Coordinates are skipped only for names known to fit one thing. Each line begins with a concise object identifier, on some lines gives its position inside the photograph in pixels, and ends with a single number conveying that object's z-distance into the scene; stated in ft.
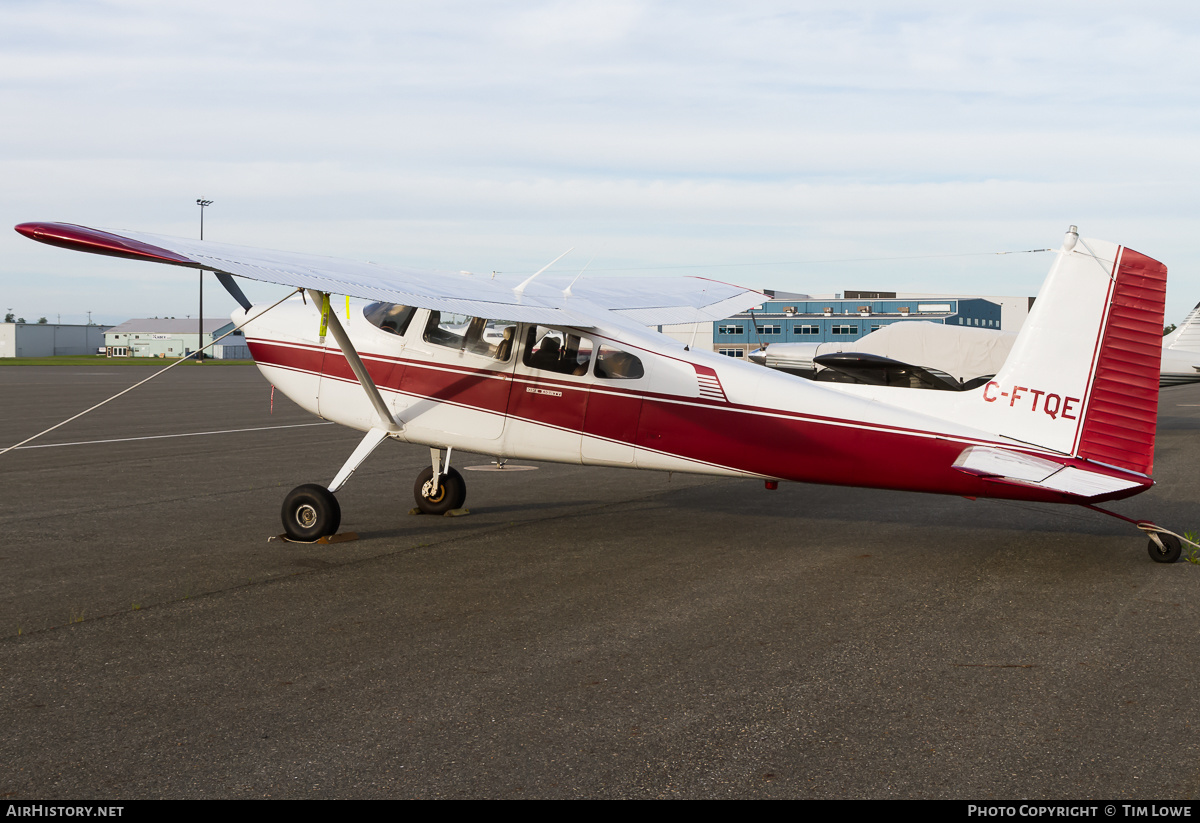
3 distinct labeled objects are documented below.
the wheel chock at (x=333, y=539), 27.48
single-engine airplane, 24.03
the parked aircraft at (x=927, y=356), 66.23
